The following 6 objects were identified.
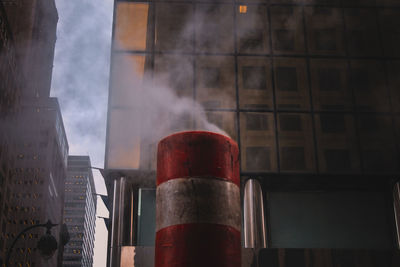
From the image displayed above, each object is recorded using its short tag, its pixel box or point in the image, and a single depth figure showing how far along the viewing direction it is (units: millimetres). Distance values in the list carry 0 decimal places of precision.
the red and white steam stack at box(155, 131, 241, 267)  6383
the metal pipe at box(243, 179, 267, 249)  13797
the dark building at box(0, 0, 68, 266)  85000
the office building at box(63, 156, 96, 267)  177875
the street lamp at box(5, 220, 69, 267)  12438
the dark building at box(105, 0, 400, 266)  14391
